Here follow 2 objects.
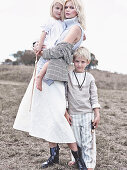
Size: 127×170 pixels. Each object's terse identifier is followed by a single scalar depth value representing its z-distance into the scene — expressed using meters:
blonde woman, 2.59
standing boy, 2.85
